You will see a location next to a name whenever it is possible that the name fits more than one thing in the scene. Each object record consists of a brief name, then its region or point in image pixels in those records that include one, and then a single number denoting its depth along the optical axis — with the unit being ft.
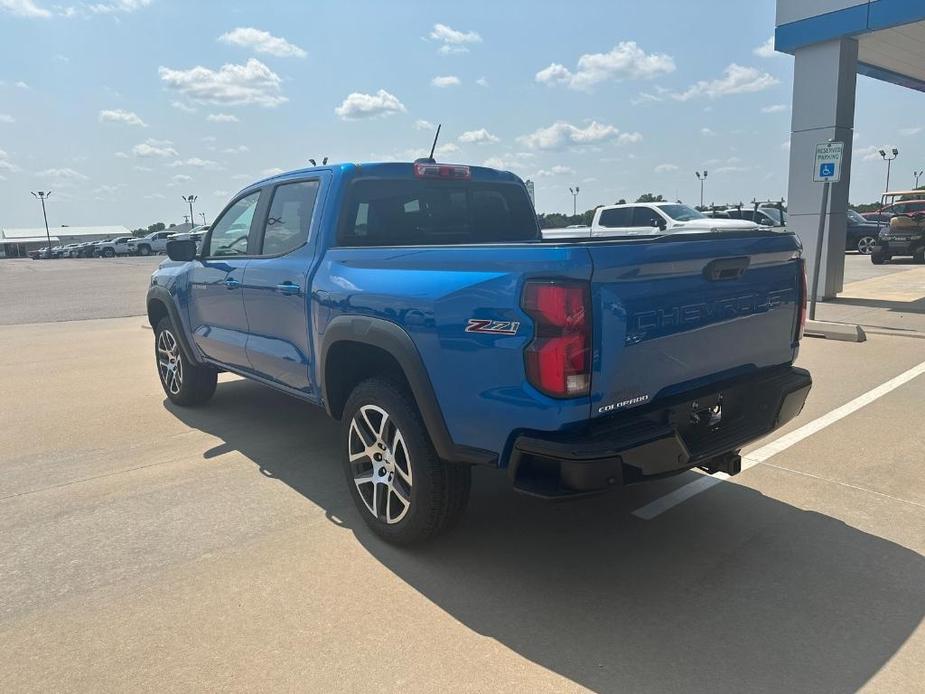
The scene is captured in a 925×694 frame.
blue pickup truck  8.40
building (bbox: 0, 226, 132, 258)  309.22
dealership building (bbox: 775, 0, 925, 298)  38.06
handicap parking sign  30.35
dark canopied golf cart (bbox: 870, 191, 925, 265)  64.44
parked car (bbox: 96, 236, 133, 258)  174.09
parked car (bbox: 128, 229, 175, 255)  170.30
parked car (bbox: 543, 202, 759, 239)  56.39
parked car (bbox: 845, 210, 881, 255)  77.97
